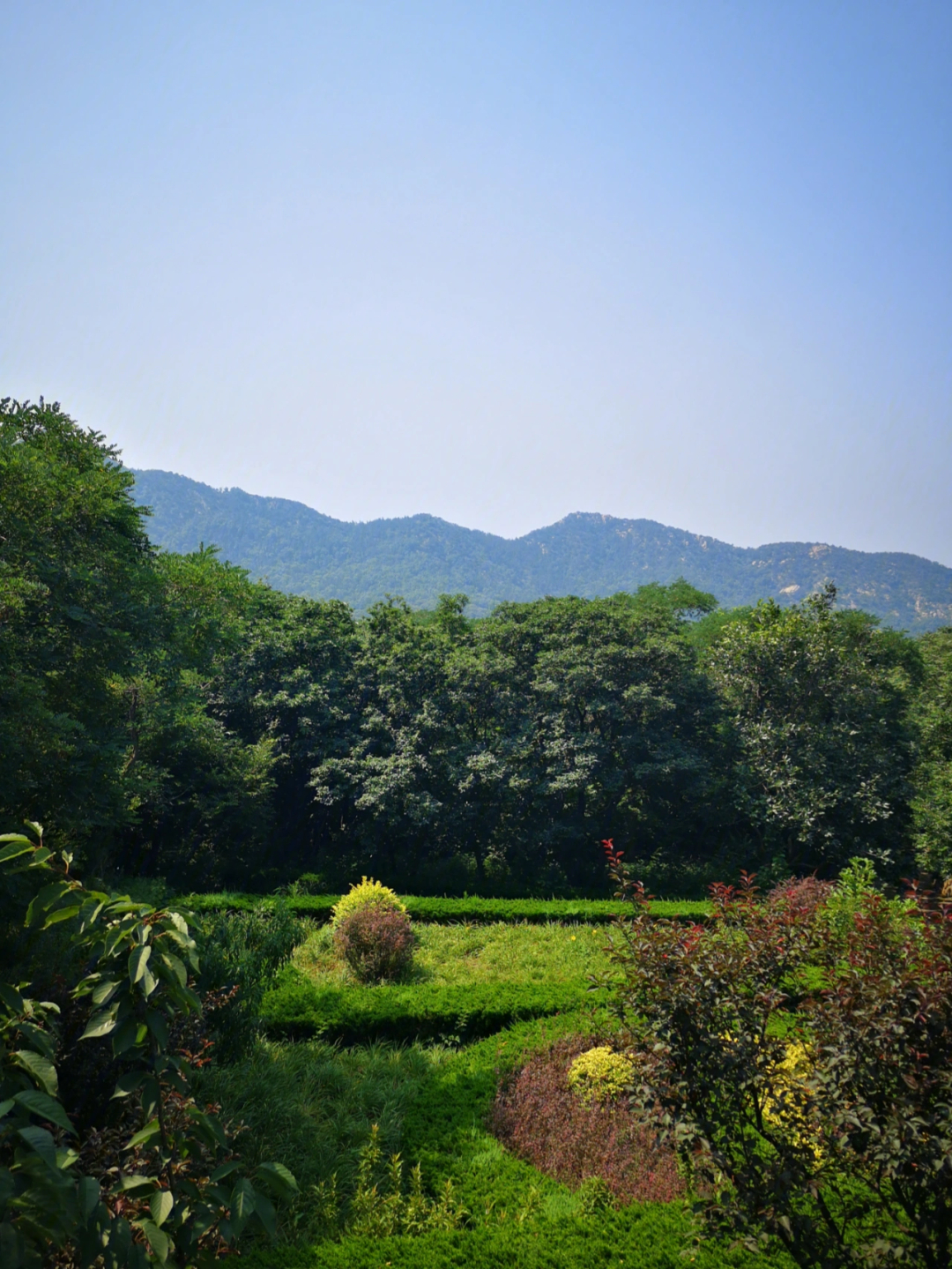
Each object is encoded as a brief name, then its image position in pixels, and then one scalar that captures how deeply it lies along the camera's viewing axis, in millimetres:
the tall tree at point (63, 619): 10703
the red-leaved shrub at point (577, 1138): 6020
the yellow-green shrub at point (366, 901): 12523
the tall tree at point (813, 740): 18781
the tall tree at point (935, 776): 17781
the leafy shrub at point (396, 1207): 5324
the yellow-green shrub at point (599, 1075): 7262
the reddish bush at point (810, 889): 13664
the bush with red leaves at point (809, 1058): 3816
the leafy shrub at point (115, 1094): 1622
